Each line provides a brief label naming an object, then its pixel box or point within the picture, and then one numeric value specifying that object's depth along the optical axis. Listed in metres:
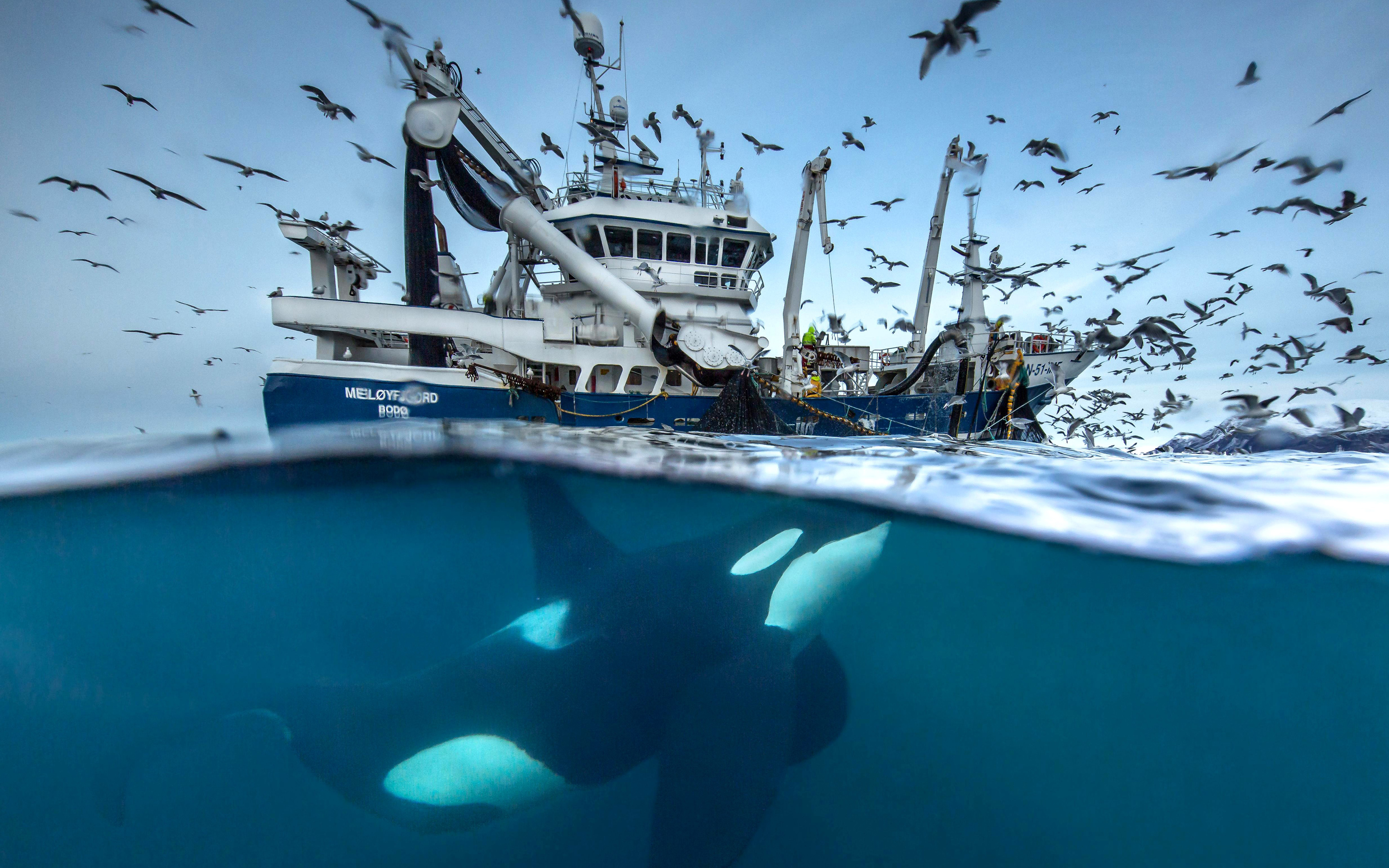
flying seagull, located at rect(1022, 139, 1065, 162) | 7.53
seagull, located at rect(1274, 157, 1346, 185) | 4.93
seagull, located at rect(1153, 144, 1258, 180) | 5.38
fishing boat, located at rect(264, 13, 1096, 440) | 11.77
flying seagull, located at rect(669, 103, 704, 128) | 11.34
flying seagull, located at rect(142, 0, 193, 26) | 3.95
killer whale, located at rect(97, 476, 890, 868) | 3.05
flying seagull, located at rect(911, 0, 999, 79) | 4.95
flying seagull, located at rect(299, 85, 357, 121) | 7.08
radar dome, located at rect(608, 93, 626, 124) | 17.33
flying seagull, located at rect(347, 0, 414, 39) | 5.41
